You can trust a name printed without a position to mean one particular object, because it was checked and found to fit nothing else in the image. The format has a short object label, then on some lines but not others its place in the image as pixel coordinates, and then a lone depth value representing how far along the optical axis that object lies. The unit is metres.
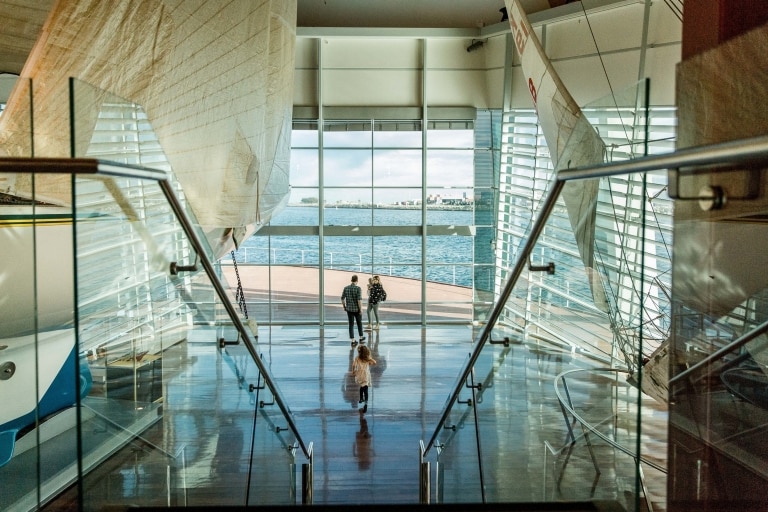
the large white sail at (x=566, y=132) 2.38
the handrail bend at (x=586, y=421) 2.05
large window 14.68
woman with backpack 14.08
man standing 13.09
